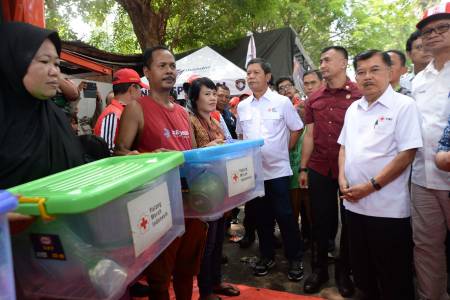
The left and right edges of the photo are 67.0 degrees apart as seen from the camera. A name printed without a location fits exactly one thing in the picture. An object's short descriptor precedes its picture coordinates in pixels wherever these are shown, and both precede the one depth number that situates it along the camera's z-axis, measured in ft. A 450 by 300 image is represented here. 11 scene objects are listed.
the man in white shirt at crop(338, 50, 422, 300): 7.59
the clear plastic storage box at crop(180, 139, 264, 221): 6.27
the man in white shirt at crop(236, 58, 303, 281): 11.22
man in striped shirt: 11.20
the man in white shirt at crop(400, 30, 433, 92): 11.19
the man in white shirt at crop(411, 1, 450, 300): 7.72
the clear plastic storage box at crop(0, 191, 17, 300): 3.03
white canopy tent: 22.76
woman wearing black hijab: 4.76
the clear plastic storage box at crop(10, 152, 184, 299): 3.50
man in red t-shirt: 7.10
